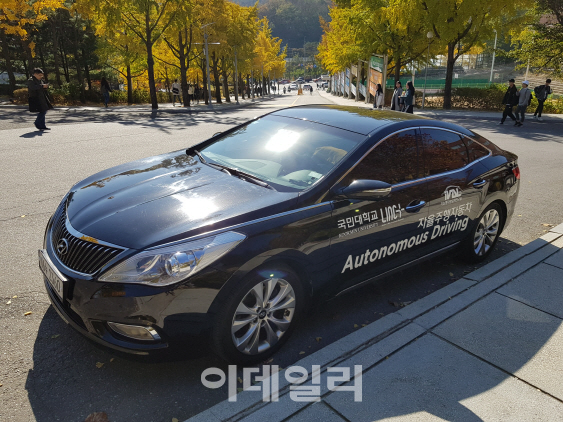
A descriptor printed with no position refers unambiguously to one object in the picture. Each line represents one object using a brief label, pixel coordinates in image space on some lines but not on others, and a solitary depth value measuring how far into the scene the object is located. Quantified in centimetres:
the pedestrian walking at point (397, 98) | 1910
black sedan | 263
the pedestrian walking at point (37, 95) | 1334
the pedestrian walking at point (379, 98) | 2271
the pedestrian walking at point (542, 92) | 2047
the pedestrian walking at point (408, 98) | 1949
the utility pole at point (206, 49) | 3259
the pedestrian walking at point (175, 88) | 3477
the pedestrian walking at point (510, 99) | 1824
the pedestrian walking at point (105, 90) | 2682
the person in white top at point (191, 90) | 4186
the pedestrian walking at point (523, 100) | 1809
